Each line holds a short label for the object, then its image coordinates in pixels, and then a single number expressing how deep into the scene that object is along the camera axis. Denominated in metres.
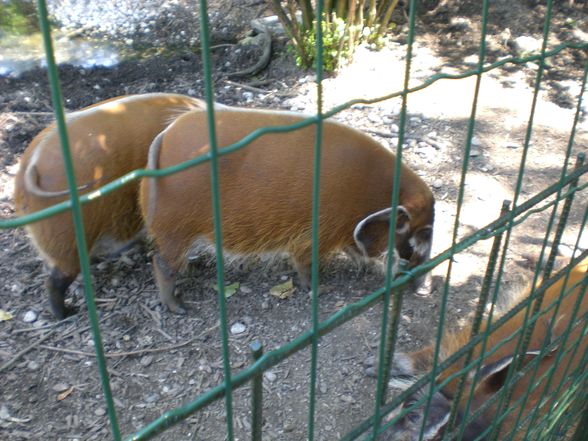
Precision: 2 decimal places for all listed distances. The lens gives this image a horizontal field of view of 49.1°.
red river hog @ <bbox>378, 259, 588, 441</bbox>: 1.65
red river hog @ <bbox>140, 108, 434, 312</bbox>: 2.58
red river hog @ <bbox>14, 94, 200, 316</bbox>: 2.50
